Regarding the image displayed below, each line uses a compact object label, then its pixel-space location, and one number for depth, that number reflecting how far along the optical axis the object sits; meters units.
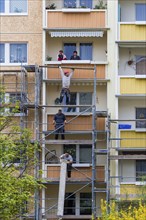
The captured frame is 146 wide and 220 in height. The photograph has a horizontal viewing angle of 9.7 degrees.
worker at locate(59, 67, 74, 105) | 45.03
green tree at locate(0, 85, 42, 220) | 33.91
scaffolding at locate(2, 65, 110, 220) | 44.09
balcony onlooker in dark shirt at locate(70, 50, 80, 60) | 46.11
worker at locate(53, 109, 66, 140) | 44.66
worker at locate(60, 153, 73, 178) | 44.06
